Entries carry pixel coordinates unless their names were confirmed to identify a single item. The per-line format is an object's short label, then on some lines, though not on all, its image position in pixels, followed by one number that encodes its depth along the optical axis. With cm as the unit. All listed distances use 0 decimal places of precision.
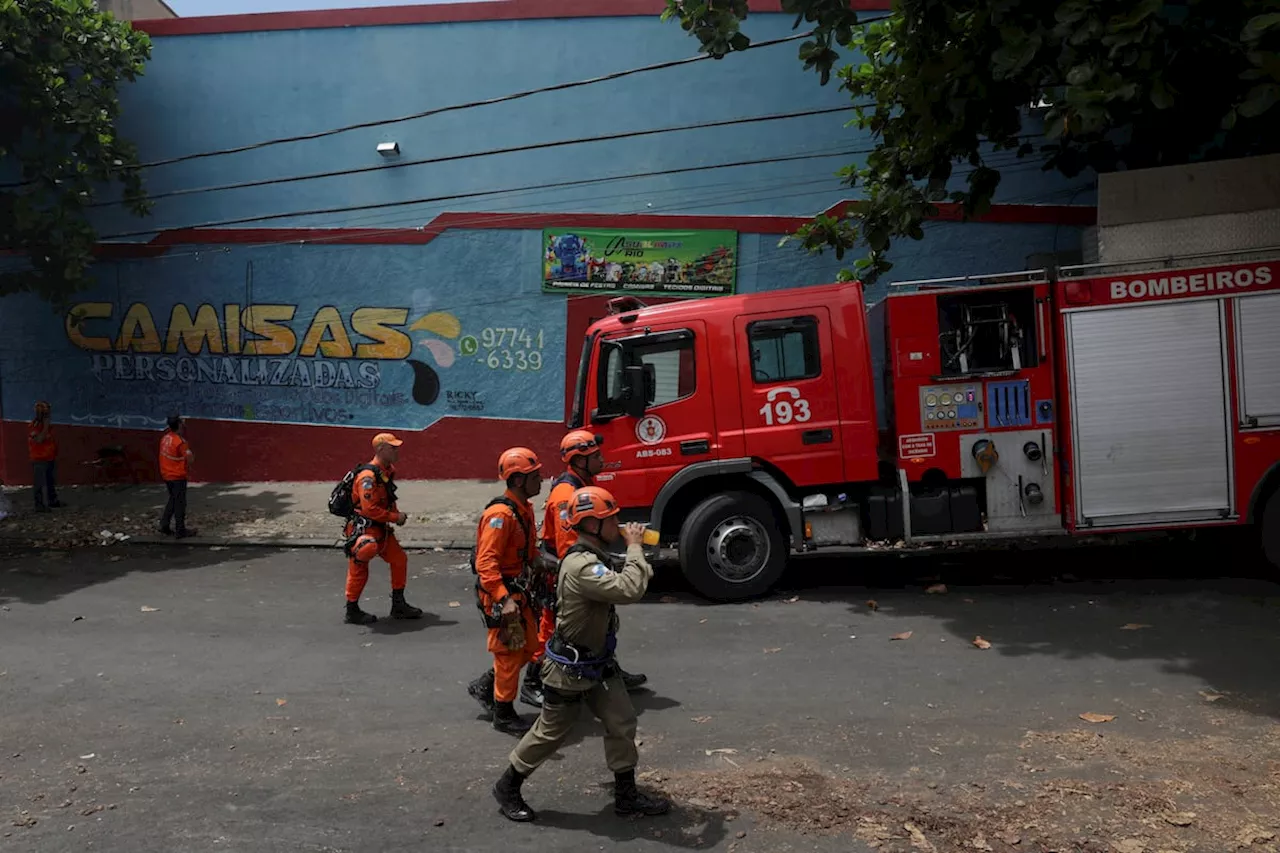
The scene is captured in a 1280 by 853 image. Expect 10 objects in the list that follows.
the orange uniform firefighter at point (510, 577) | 580
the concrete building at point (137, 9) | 1906
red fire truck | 880
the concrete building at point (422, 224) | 1545
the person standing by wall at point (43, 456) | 1538
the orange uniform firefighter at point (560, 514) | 629
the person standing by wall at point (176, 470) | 1322
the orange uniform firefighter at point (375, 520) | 848
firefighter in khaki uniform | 480
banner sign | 1559
